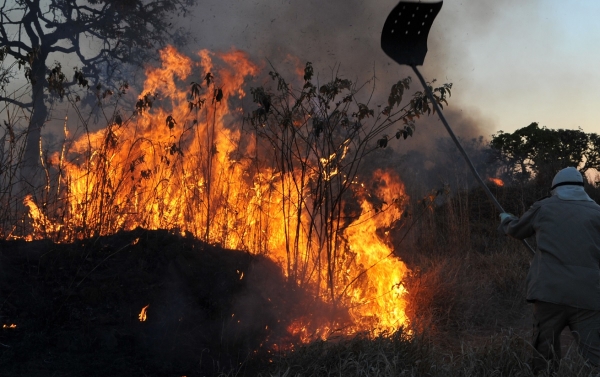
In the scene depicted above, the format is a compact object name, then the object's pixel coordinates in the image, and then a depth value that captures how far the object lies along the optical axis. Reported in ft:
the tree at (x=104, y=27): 51.57
